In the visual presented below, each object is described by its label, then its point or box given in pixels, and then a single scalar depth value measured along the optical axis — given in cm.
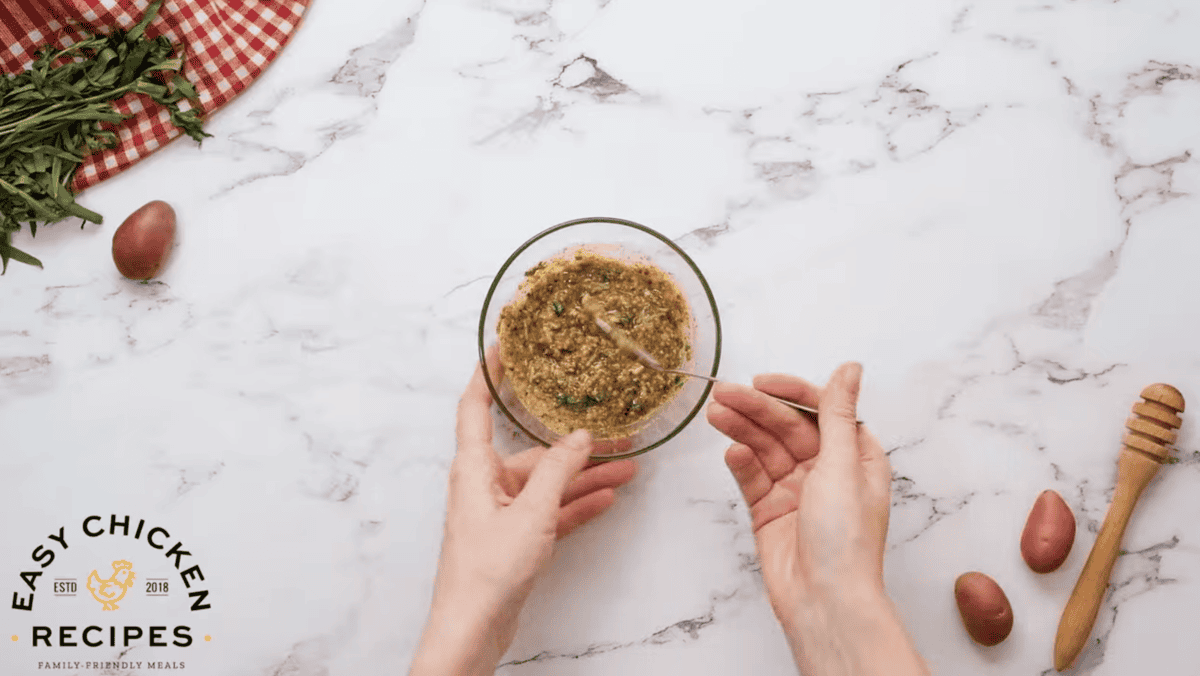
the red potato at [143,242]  73
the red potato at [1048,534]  72
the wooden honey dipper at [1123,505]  72
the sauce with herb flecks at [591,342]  69
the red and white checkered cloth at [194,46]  73
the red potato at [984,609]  71
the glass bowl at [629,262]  70
